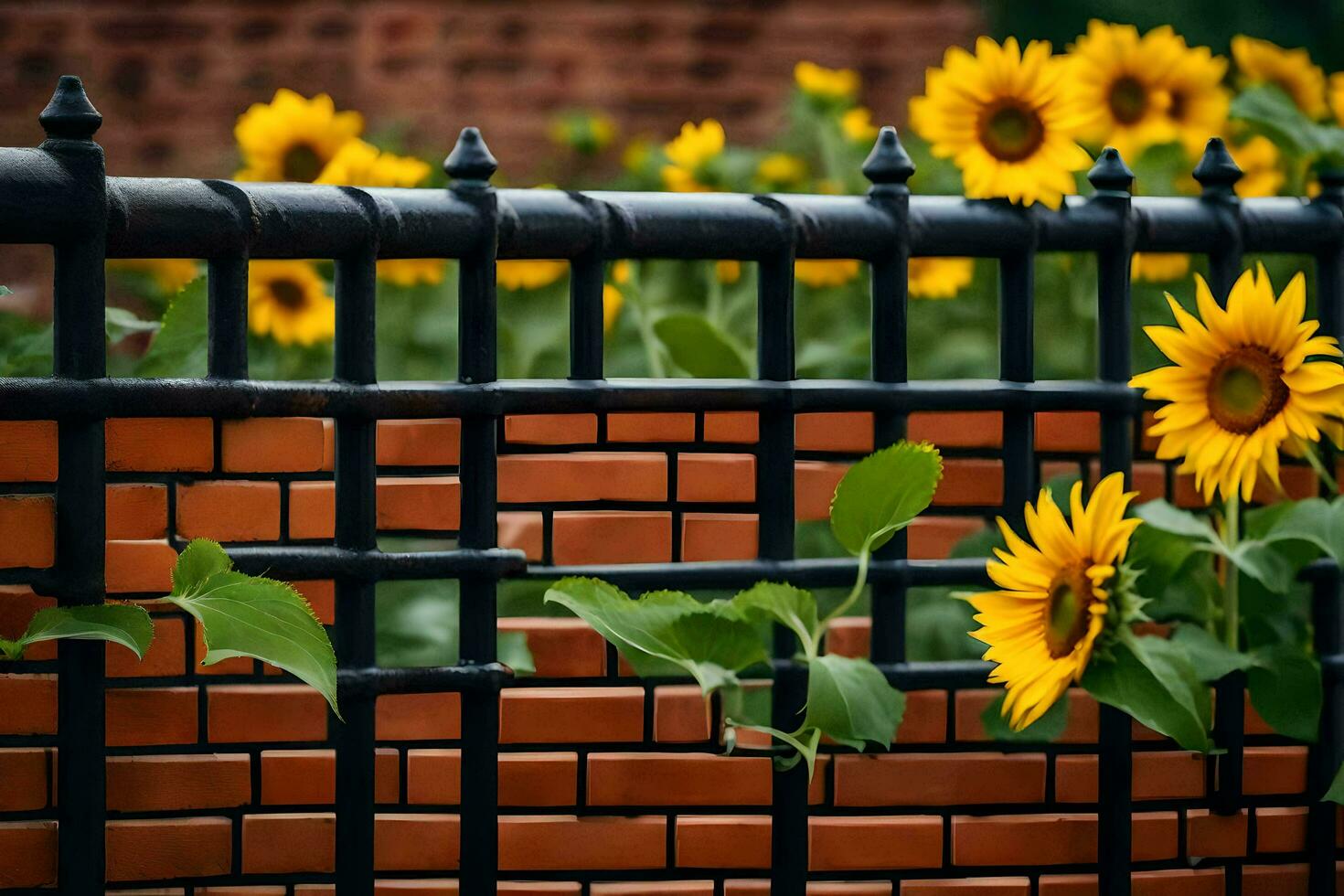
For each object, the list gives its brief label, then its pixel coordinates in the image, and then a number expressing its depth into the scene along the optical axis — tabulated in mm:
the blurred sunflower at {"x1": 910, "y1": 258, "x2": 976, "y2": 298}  4242
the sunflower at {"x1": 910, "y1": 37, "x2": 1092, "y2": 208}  3062
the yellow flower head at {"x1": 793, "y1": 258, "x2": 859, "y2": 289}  4859
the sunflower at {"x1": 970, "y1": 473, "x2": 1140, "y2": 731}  2631
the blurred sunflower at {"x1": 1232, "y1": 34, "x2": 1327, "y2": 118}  4402
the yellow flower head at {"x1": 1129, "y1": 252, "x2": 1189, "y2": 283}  4039
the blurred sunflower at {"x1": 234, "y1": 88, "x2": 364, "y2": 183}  4355
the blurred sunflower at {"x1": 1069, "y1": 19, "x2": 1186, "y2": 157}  4066
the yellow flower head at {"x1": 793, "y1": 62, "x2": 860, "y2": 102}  5398
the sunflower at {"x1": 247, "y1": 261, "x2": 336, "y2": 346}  4164
